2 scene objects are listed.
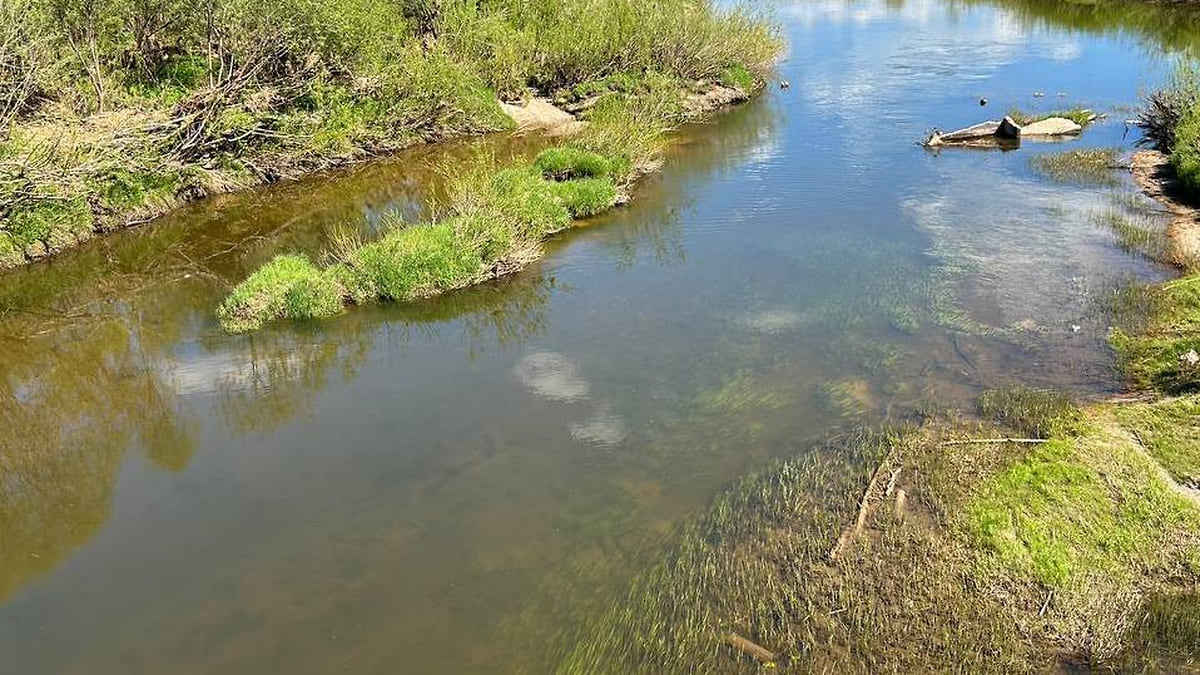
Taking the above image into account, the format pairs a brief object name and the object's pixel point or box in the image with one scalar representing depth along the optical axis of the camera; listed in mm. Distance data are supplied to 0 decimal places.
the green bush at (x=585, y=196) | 26438
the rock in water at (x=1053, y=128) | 33375
